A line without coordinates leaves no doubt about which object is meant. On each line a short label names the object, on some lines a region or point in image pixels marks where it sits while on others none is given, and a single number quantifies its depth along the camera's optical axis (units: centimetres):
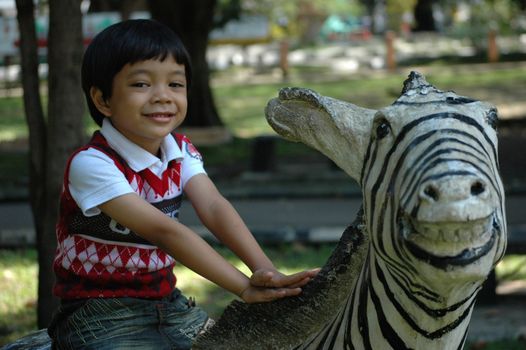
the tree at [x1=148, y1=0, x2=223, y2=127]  1372
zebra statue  187
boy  270
